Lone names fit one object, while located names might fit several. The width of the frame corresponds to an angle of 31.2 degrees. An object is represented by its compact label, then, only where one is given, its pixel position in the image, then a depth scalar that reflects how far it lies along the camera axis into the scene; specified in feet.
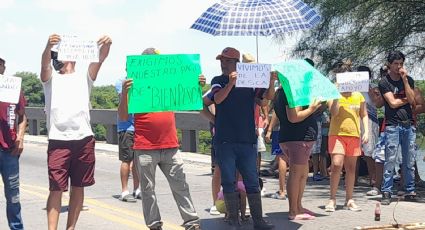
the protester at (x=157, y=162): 24.38
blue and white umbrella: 26.18
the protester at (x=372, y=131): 35.17
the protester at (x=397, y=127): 32.01
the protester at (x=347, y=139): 30.58
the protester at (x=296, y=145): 27.96
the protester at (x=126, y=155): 33.68
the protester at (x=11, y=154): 23.29
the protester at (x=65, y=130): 21.85
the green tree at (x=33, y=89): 105.81
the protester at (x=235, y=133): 25.17
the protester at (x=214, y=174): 27.02
